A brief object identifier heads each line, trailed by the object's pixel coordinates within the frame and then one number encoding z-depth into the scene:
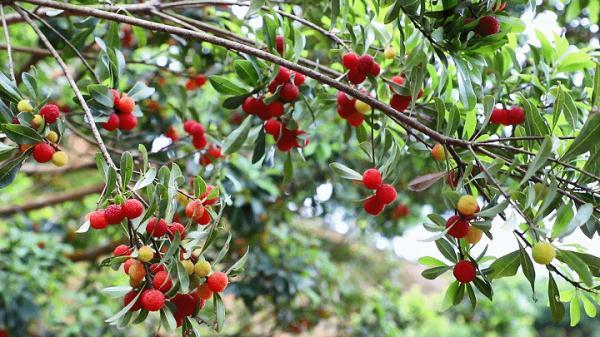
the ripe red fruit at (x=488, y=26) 1.02
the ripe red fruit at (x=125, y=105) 1.22
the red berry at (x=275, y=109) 1.20
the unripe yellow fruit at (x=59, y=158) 1.03
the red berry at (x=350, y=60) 1.15
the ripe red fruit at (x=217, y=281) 0.90
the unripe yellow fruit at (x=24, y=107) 1.06
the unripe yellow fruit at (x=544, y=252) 0.82
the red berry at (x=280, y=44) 1.25
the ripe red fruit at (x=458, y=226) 0.90
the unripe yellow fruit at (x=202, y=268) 0.89
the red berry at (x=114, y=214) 0.88
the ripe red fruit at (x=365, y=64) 1.14
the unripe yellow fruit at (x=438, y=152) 1.07
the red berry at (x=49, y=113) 1.06
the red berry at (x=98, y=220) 0.89
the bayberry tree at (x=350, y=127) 0.88
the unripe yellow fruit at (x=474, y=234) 0.93
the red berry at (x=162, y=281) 0.85
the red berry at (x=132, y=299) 0.87
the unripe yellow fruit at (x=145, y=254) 0.85
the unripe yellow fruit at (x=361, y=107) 1.21
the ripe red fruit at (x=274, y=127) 1.24
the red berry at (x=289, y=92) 1.17
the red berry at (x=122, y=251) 0.89
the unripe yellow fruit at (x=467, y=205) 0.88
